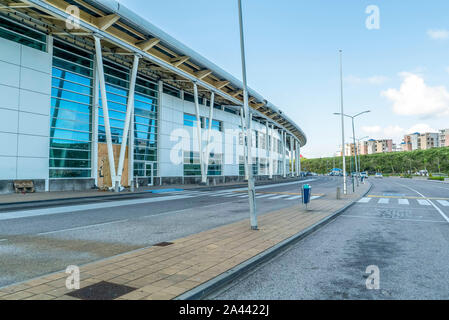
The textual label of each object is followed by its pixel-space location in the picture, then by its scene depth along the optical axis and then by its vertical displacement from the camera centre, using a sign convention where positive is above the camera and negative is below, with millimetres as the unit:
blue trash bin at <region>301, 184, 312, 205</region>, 12398 -779
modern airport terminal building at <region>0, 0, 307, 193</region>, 18938 +6842
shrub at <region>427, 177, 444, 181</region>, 54009 -1145
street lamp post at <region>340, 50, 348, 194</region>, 22094 +4187
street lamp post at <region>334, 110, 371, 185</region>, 30359 +6146
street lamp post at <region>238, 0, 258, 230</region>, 8258 +687
